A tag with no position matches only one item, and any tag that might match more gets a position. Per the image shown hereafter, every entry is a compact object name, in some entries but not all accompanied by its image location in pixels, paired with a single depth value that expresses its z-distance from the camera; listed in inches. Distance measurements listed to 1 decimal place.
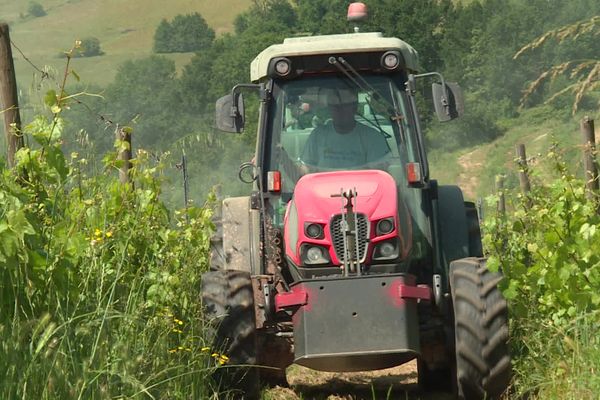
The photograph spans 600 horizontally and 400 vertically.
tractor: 580.7
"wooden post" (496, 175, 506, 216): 821.9
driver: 669.9
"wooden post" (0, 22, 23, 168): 655.8
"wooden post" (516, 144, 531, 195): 1446.6
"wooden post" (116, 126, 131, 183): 720.3
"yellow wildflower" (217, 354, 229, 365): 565.6
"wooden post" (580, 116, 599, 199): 1074.9
